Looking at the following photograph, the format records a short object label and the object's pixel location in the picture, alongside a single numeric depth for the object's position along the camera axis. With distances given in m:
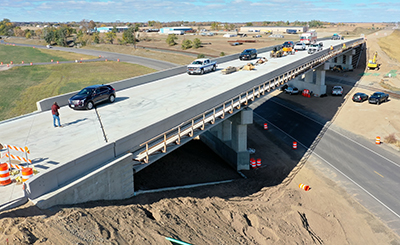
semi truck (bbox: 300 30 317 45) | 61.59
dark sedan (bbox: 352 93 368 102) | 47.88
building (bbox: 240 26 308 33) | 187.82
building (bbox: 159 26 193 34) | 186.75
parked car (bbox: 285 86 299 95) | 54.61
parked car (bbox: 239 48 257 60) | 47.91
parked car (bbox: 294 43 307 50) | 58.56
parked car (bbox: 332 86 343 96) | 53.12
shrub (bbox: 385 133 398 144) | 34.44
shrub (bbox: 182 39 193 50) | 104.04
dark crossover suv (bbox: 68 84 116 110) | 24.03
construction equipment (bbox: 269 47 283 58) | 50.69
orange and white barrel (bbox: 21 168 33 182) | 13.99
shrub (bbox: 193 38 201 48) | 102.79
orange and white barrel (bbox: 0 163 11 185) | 14.10
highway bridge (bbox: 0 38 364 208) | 14.45
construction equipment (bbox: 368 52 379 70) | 70.69
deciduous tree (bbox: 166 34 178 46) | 117.40
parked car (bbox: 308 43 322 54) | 52.08
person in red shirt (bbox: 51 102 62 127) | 19.61
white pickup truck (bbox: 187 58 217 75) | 37.44
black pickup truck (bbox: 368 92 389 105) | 46.11
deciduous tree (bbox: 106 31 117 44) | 134.25
